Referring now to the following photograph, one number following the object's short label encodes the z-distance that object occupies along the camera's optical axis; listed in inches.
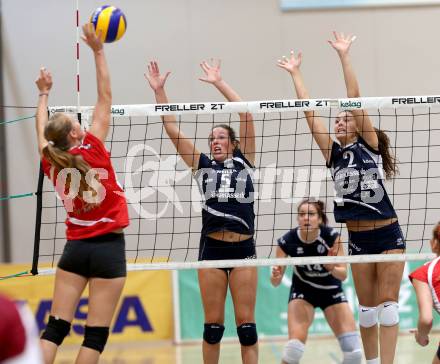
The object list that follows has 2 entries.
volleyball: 421.4
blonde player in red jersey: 332.8
